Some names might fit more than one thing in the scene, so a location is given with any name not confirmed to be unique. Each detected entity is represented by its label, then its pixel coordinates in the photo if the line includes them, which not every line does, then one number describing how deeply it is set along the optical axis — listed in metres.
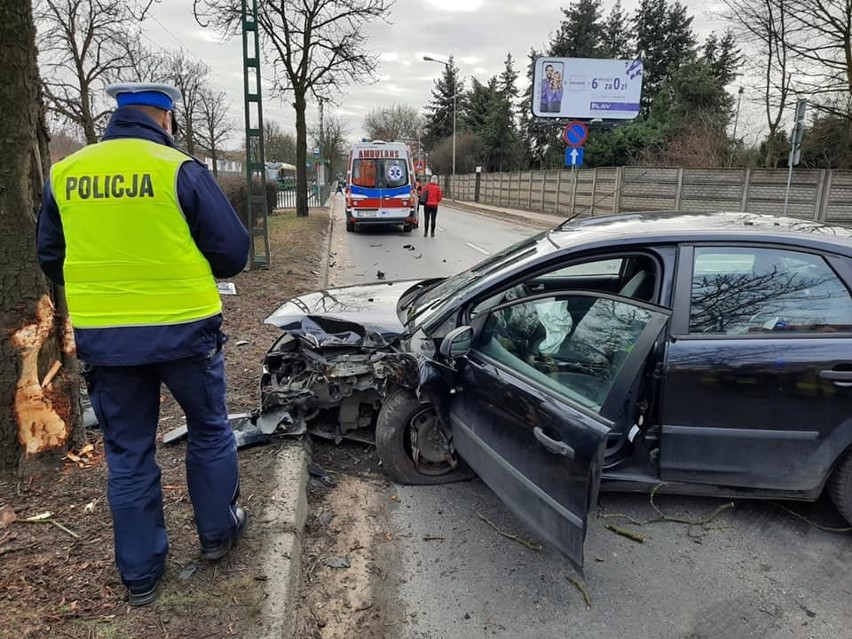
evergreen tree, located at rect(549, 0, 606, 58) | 42.59
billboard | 30.42
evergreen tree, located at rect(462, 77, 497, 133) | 56.66
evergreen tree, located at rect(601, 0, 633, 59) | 44.50
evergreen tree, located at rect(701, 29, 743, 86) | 35.53
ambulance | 17.98
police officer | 1.99
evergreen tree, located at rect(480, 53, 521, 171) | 46.09
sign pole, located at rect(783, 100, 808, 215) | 12.25
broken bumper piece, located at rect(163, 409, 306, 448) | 3.51
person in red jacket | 16.84
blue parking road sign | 15.71
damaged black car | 2.48
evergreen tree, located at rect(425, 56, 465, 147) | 63.78
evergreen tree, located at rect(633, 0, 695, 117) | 41.94
